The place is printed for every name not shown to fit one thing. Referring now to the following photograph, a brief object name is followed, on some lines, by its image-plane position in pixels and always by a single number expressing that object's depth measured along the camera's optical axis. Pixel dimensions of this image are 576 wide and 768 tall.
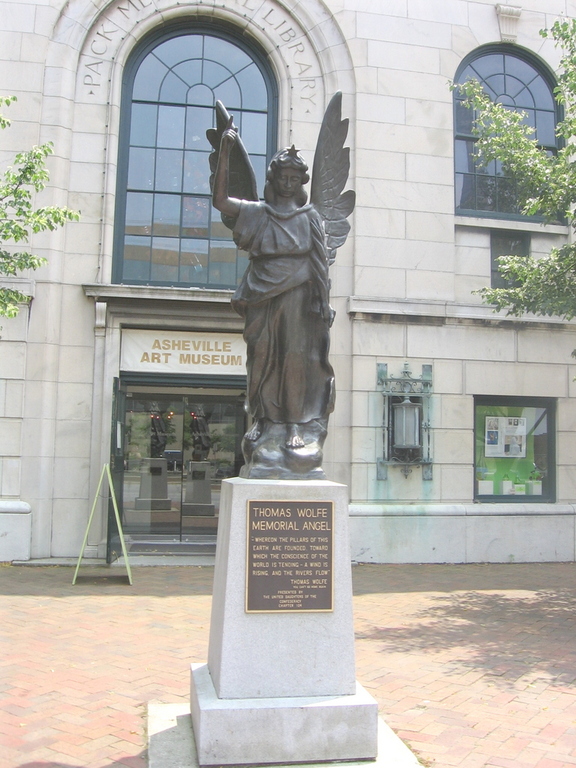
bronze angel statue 5.19
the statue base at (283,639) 4.36
